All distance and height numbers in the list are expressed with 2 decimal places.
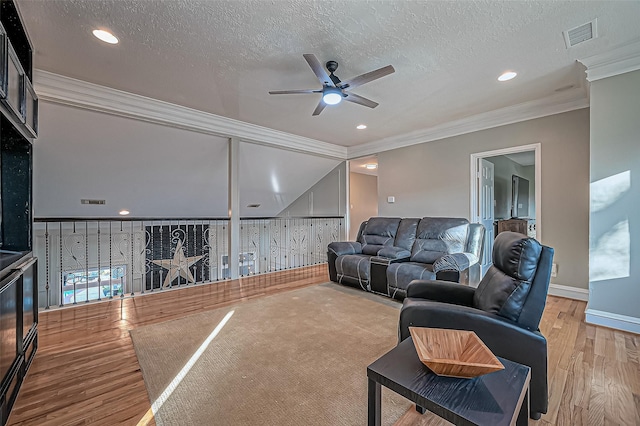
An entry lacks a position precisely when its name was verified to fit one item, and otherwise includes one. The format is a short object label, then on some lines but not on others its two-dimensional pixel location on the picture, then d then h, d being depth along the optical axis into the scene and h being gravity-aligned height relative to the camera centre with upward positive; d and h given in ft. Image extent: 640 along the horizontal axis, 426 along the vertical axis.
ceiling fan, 7.68 +3.92
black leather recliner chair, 4.79 -1.90
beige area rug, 5.14 -3.68
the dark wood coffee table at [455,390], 3.08 -2.19
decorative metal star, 21.36 -4.03
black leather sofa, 10.92 -1.90
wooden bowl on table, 3.48 -1.94
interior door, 15.25 +0.52
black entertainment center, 5.04 +0.00
